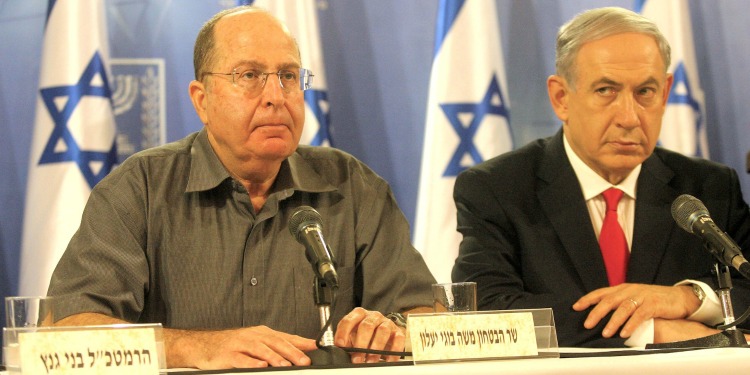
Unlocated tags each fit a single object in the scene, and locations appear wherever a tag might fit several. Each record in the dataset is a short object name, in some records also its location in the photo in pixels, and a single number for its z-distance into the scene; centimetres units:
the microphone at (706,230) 412
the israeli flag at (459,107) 767
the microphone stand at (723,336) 417
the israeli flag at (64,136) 688
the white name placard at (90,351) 309
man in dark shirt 523
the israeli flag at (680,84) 795
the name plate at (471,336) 350
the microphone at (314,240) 382
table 326
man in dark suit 621
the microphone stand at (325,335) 384
